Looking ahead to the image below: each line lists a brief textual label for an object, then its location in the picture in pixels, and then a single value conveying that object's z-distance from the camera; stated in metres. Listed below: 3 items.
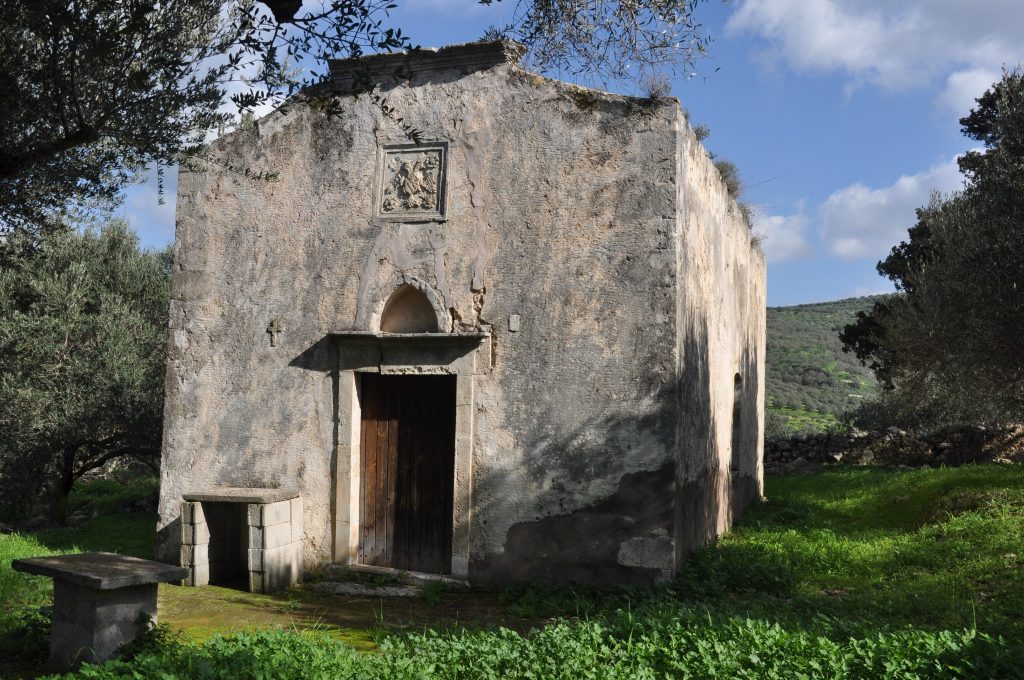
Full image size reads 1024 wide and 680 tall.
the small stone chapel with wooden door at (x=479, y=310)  7.54
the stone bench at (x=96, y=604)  5.44
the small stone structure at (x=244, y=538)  7.90
